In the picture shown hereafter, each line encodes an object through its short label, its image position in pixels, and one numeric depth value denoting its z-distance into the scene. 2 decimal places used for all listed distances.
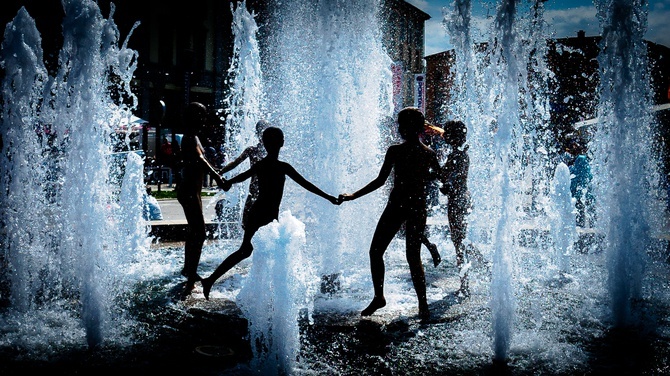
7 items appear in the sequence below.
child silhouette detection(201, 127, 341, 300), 4.73
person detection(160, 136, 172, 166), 20.69
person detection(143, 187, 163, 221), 8.90
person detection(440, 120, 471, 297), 5.57
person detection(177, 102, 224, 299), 5.45
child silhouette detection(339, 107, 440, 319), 4.53
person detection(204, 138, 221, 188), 18.70
